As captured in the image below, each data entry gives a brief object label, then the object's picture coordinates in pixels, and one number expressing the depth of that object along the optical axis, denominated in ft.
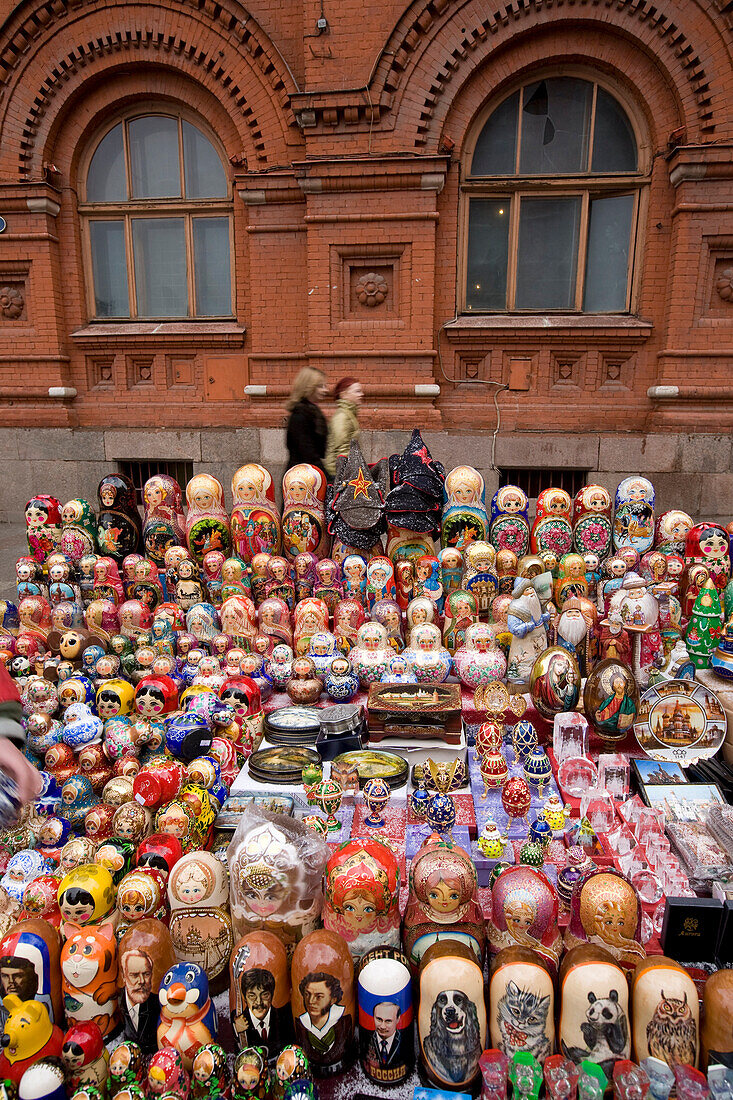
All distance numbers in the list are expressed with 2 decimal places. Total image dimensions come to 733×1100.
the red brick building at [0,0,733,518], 22.66
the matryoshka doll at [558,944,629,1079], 6.46
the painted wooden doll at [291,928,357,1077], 6.82
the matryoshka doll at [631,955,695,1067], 6.43
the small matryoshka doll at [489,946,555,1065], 6.56
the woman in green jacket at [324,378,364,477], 19.36
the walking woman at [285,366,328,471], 19.67
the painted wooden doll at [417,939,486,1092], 6.59
